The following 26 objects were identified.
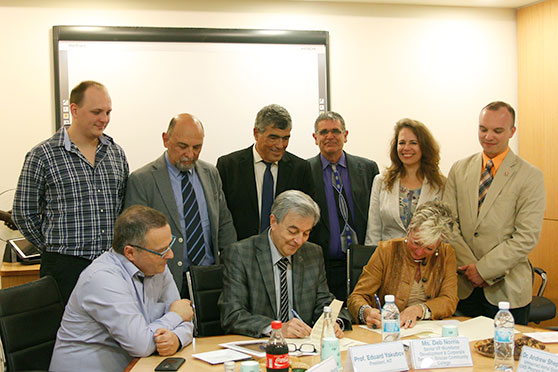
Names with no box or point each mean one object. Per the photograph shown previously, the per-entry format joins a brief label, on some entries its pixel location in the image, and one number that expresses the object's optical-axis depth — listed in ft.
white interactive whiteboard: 15.52
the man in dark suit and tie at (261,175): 11.91
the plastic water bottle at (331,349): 7.27
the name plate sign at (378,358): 6.94
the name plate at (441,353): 7.39
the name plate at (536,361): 6.72
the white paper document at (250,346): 7.99
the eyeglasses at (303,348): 8.00
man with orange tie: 11.07
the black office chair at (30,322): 8.38
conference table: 7.40
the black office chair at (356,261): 11.41
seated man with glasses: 7.86
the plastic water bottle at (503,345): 7.47
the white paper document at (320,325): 8.23
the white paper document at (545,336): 8.51
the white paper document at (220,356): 7.64
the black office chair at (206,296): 10.07
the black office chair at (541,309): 13.84
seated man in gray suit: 9.46
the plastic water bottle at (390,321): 8.30
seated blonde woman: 9.94
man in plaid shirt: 10.46
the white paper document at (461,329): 8.91
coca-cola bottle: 6.74
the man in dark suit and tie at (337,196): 12.84
